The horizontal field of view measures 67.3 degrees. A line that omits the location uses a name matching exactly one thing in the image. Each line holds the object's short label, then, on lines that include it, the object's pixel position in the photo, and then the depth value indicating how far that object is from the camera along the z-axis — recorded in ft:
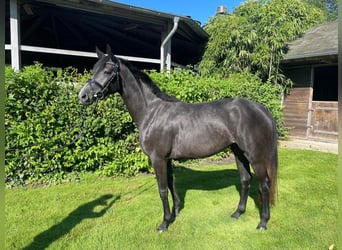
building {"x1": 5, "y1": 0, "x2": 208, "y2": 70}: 18.52
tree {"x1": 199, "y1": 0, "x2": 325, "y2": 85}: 26.86
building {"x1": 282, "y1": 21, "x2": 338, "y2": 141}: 25.21
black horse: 9.08
